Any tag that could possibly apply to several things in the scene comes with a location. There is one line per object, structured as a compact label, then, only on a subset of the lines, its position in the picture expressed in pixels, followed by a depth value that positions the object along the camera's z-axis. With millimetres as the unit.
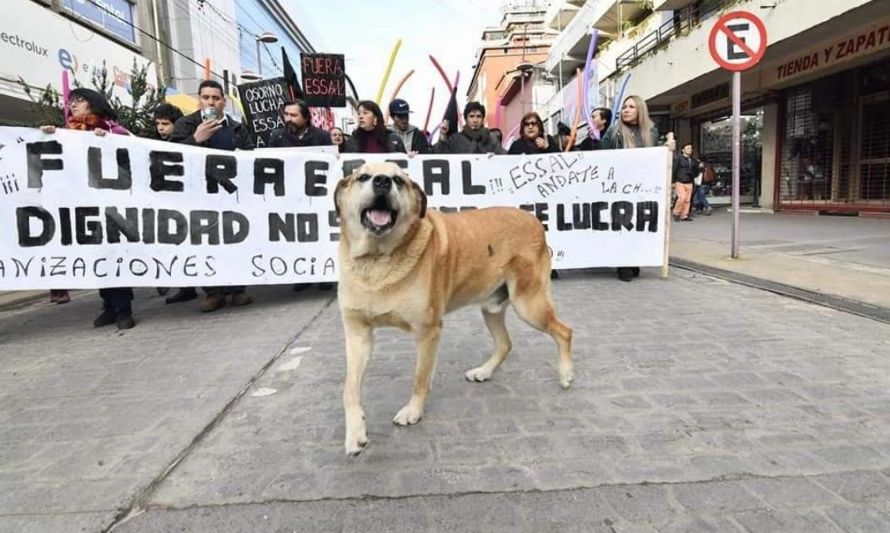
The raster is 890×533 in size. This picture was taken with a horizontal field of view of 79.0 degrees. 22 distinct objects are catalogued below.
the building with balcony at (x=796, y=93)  12281
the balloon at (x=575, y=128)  7535
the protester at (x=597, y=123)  7723
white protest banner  5152
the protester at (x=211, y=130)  5938
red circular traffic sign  7172
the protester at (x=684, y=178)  14367
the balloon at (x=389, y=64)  9042
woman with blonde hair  6914
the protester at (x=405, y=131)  7691
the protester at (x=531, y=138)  7328
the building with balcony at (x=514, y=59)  44812
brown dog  2697
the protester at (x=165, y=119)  6625
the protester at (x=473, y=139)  7324
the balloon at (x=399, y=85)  9411
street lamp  23703
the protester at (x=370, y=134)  6820
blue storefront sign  15693
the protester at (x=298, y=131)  6676
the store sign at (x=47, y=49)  11758
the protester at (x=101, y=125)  5277
